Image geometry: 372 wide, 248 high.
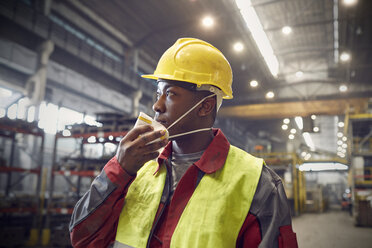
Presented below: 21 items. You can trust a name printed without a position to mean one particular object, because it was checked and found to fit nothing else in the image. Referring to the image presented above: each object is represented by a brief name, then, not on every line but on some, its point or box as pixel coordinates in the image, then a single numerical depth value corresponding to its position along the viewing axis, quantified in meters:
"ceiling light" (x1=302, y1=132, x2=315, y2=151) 29.46
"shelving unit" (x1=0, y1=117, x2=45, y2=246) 6.66
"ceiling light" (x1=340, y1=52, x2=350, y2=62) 12.59
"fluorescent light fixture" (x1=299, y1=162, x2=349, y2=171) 31.70
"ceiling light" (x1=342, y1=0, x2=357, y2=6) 8.84
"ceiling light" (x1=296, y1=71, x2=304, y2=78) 14.90
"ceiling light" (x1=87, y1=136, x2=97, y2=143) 7.82
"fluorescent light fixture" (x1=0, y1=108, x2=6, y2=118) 10.81
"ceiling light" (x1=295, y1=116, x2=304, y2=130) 21.32
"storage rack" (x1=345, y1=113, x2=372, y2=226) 11.52
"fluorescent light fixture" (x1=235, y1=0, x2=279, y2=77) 9.62
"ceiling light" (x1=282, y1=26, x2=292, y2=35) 10.34
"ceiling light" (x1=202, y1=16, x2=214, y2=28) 9.34
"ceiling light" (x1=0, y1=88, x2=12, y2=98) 10.81
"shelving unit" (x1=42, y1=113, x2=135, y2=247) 7.11
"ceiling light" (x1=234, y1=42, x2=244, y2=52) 11.48
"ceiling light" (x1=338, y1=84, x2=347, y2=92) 14.34
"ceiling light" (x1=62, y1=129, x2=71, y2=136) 8.08
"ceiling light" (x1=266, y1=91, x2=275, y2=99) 15.33
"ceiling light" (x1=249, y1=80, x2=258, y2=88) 13.95
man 1.39
